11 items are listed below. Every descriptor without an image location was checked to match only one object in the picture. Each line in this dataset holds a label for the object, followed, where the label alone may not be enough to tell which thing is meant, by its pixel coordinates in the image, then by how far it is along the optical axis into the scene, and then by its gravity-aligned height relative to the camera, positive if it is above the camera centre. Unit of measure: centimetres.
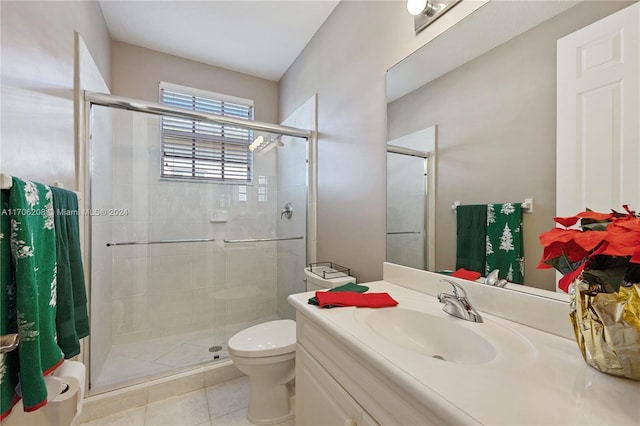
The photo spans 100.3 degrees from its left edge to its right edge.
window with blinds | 220 +50
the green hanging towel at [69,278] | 97 -26
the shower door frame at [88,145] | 150 +37
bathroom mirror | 83 +39
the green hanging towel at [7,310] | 69 -27
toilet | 141 -87
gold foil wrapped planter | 52 -24
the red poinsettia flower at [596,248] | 49 -7
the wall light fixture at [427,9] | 114 +89
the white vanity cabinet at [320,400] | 73 -60
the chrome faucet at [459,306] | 89 -33
